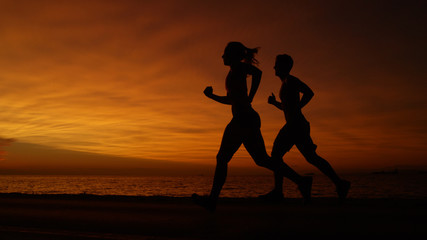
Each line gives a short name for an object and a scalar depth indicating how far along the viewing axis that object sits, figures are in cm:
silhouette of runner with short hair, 536
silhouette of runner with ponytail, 444
